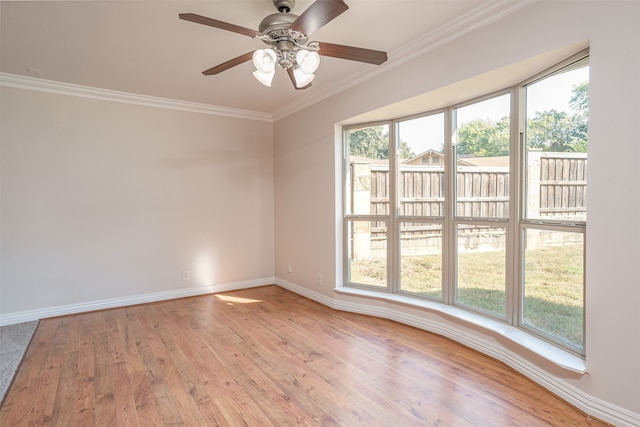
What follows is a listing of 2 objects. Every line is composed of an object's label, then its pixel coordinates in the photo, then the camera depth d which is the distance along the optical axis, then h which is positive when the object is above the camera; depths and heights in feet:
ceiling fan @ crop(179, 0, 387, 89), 6.18 +3.30
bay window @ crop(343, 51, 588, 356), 7.60 -0.01
